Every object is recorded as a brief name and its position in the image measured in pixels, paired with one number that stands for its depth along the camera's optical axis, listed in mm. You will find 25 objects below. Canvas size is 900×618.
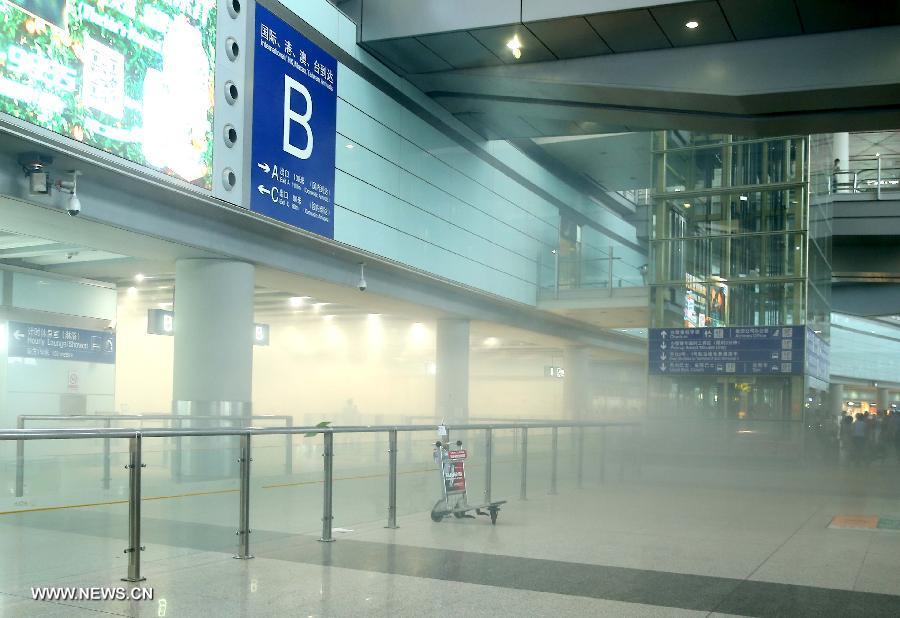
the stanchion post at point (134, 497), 6395
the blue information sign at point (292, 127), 14250
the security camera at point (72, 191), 11359
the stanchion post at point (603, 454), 15414
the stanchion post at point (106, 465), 6648
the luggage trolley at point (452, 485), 9961
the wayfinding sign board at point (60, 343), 18250
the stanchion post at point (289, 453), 8688
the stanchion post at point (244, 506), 7418
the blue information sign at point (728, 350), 19484
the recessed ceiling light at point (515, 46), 15172
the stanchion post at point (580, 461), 14477
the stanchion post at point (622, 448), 16344
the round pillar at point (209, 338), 15414
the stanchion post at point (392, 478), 9477
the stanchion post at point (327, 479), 8438
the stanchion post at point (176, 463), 8117
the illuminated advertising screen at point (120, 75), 10422
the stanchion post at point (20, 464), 6426
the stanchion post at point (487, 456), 11531
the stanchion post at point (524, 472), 12534
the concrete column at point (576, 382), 34062
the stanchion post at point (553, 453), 13448
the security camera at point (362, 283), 17655
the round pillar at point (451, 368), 24562
